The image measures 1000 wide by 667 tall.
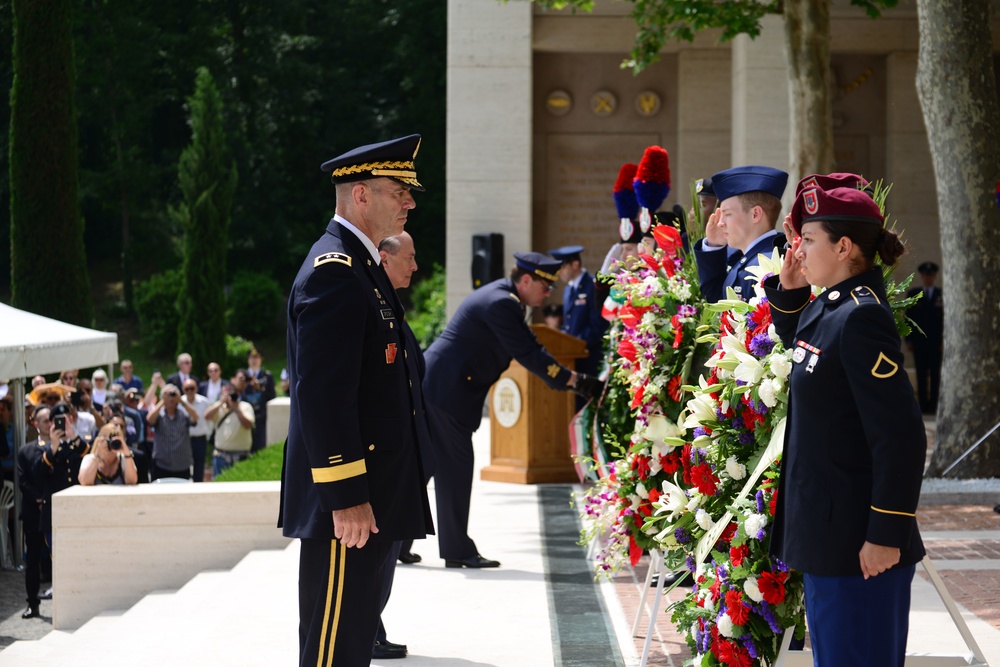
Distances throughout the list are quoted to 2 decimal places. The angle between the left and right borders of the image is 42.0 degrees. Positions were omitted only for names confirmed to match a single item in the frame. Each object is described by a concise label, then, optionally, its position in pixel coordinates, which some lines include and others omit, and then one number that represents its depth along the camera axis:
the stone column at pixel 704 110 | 21.28
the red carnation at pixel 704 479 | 4.85
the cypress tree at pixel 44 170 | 25.77
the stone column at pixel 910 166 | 20.41
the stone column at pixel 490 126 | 19.81
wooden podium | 11.85
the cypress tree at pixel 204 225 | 35.88
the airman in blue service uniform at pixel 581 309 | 13.51
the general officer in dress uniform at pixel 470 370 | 8.29
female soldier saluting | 3.51
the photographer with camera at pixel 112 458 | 11.85
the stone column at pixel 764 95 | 19.73
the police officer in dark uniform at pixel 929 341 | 18.44
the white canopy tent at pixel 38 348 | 12.42
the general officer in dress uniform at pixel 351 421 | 4.11
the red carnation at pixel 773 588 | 4.30
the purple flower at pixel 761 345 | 4.51
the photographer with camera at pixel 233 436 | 17.69
